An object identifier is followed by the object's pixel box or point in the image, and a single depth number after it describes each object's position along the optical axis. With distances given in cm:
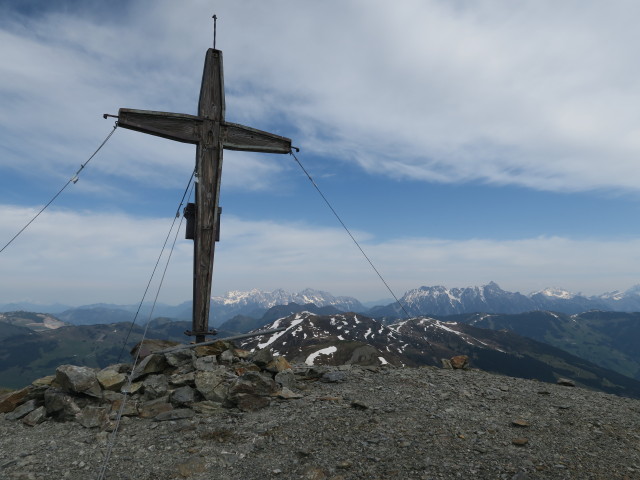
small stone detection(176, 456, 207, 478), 677
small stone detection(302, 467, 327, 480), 657
